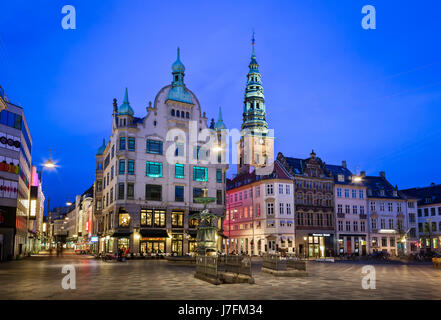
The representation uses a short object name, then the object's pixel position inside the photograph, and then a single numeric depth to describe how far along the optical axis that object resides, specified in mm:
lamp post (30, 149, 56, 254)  29622
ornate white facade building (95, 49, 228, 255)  59469
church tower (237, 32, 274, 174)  108250
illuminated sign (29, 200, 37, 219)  68300
